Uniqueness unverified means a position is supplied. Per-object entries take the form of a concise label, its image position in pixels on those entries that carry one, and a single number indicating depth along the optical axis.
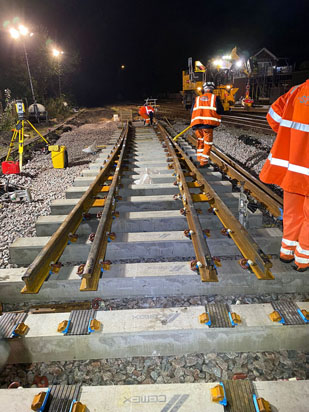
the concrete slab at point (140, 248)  3.28
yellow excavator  19.02
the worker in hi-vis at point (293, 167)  2.54
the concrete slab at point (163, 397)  1.70
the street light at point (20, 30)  13.49
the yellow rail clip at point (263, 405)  1.64
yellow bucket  7.41
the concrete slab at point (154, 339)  2.18
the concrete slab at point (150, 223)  3.85
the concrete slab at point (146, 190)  5.05
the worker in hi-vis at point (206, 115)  5.99
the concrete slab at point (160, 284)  2.71
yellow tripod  7.53
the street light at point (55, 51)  24.97
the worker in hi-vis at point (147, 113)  15.20
